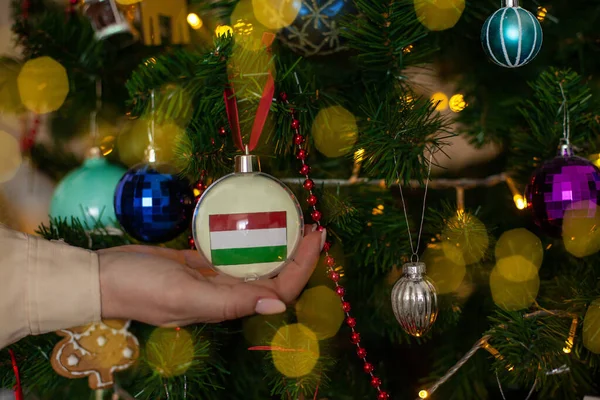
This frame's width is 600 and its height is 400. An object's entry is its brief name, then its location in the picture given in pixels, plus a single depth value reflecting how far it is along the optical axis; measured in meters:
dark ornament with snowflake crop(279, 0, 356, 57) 0.65
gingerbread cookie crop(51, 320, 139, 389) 0.61
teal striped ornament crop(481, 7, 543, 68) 0.57
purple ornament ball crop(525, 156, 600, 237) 0.63
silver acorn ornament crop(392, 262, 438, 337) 0.58
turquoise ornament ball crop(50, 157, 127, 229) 0.82
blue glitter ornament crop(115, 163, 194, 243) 0.64
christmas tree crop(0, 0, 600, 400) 0.58
